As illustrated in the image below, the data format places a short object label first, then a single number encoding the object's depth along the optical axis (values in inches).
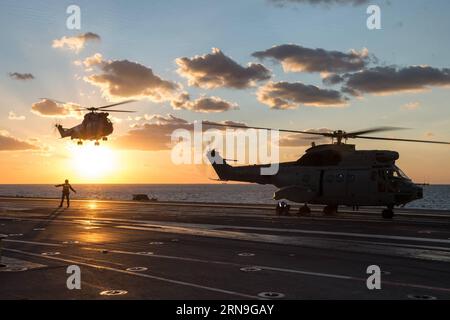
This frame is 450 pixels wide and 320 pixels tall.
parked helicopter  1092.5
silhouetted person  1529.8
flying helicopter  2096.5
